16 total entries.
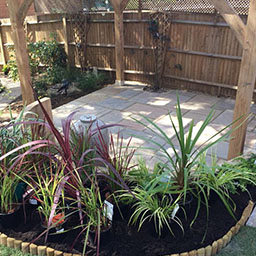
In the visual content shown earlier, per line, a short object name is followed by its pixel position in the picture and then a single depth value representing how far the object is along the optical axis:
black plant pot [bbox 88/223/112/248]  1.98
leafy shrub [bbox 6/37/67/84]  6.98
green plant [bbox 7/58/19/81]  6.97
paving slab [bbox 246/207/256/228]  2.26
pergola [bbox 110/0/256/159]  2.58
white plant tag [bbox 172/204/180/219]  2.05
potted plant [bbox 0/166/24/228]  2.14
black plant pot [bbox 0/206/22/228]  2.14
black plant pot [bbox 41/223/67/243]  2.04
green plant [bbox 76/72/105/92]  6.46
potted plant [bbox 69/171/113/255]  1.97
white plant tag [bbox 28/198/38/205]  2.28
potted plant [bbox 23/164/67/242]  1.99
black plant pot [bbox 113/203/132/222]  2.20
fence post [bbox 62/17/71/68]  7.02
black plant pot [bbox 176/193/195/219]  2.16
